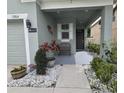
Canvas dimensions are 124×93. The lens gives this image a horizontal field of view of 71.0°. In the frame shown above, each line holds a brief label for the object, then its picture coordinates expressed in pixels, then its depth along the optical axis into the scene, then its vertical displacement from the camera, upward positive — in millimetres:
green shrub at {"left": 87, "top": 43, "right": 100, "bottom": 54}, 7010 -409
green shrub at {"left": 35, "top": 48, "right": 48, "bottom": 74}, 3374 -710
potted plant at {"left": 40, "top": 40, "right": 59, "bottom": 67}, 4071 -466
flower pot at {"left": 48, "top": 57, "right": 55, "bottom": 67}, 4210 -895
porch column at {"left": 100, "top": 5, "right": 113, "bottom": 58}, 4147 +789
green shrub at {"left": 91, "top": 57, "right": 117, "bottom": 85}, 2553 -872
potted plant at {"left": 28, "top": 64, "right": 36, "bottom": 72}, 3705 -1000
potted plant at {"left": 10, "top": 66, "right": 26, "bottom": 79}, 3153 -1055
